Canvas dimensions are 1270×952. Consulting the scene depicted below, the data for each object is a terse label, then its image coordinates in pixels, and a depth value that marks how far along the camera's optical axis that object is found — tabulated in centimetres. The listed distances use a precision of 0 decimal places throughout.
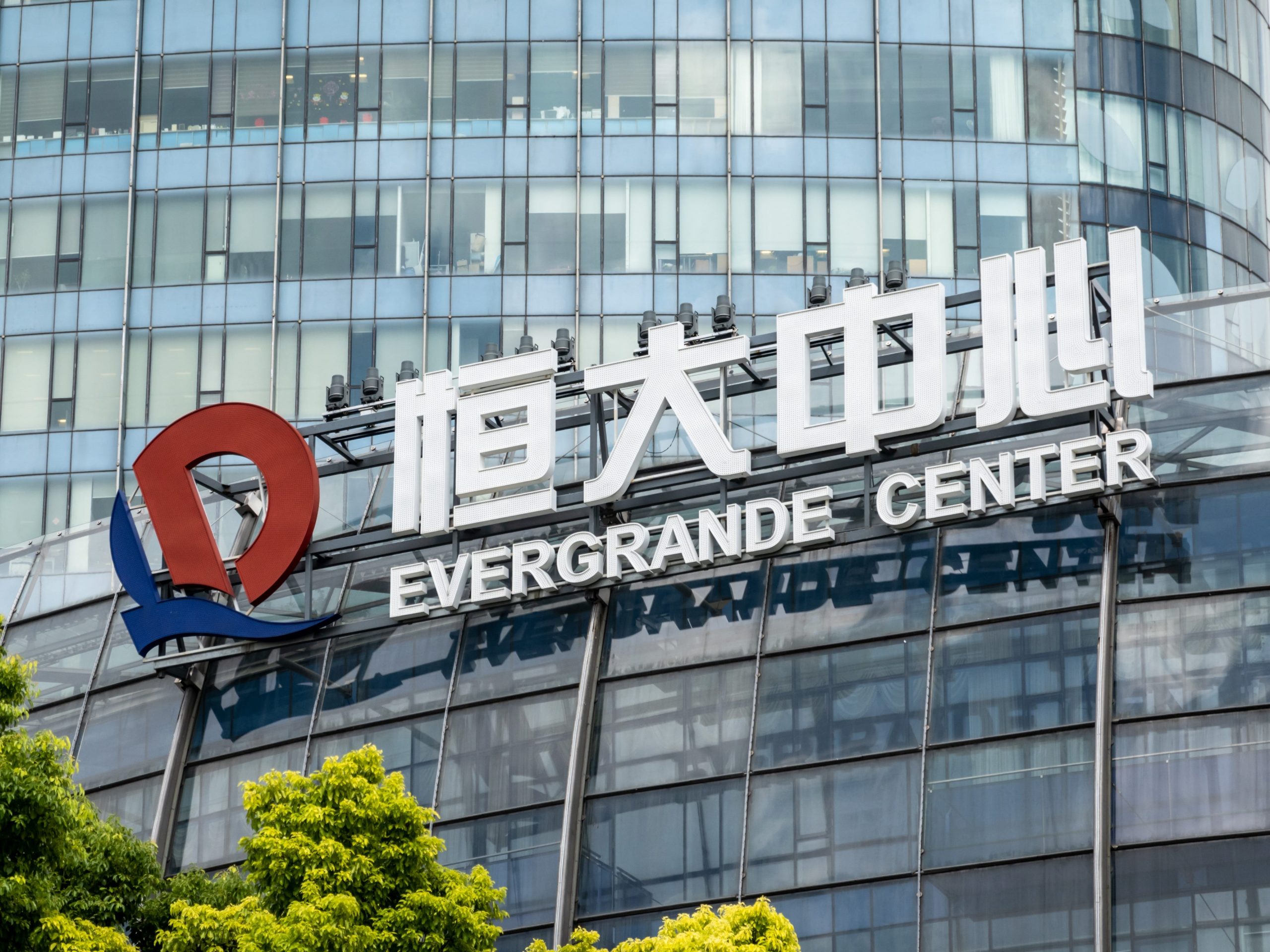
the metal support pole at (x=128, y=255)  8875
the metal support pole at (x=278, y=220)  8844
